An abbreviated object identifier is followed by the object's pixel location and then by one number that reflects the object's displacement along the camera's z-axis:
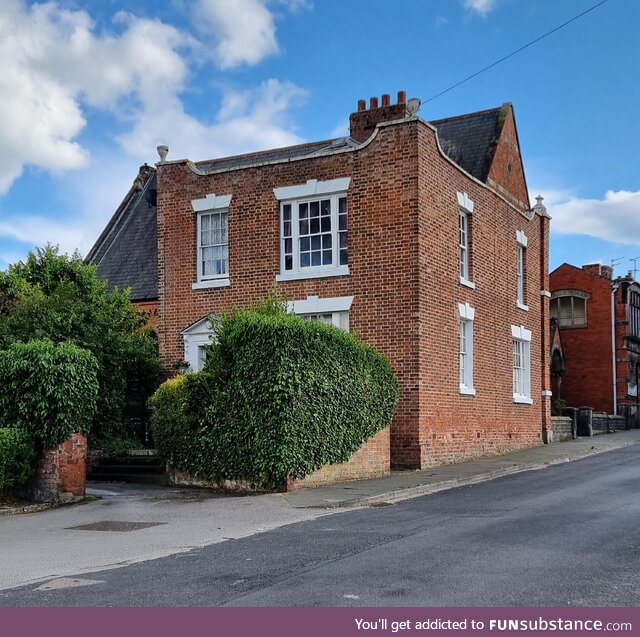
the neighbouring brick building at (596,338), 42.06
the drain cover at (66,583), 7.72
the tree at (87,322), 18.73
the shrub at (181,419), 16.08
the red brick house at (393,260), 19.19
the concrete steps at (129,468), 18.28
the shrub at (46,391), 14.29
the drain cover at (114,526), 11.72
